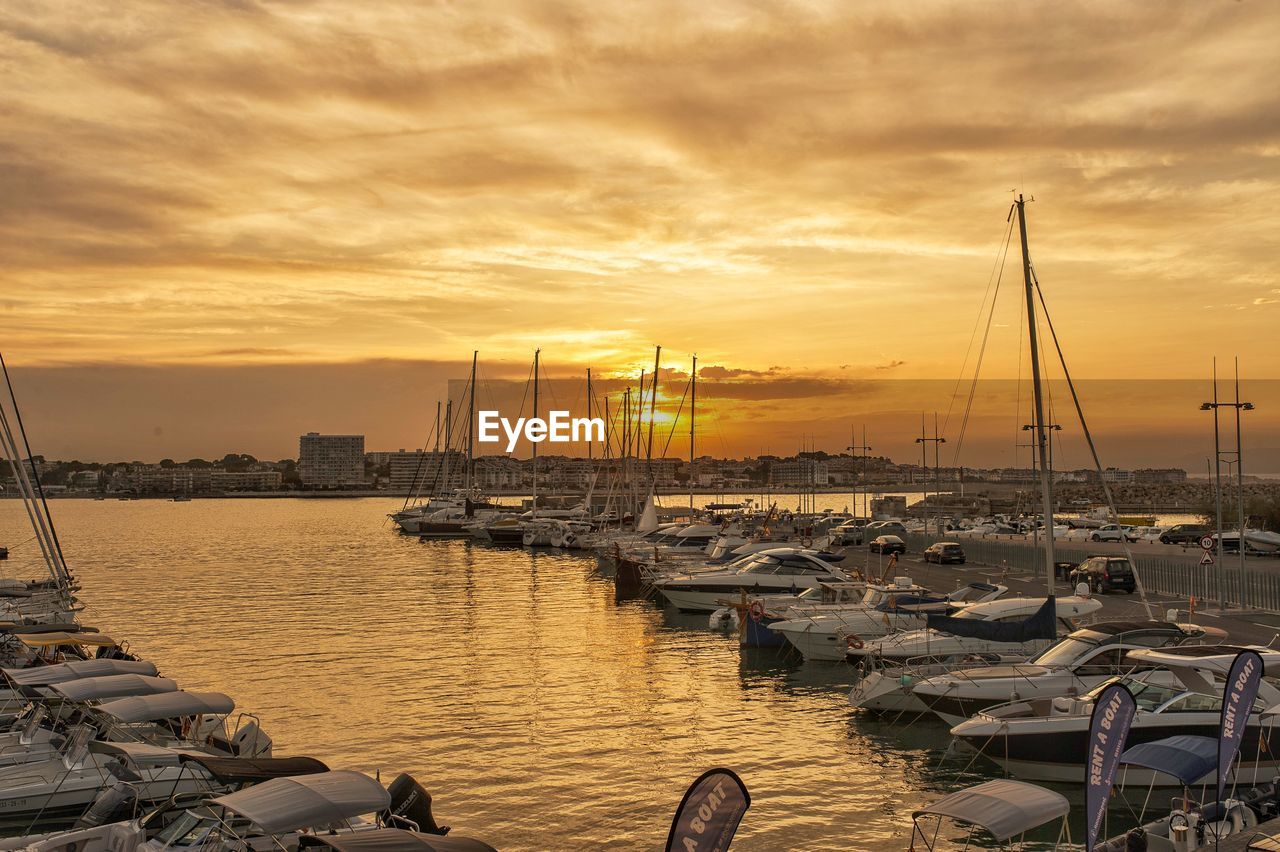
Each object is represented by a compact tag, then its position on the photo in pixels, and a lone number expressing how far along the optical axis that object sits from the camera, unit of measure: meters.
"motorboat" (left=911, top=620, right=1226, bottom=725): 22.88
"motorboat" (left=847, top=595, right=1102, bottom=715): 25.59
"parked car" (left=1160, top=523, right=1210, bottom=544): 75.00
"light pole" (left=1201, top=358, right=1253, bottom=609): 39.16
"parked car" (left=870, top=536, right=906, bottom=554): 69.31
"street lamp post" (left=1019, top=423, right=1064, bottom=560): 31.66
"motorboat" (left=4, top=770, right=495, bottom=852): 12.77
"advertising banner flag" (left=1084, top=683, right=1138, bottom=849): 13.90
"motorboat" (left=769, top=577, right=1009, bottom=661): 34.53
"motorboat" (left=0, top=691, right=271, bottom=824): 18.58
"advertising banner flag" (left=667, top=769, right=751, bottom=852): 11.52
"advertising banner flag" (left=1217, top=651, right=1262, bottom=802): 15.99
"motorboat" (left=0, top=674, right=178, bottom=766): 20.66
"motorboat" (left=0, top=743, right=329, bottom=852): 15.28
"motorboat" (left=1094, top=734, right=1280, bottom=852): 14.83
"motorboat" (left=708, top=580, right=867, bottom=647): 36.50
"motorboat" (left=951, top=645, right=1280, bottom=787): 19.23
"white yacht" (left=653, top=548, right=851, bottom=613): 45.19
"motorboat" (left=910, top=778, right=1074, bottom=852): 12.84
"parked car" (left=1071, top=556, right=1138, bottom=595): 46.28
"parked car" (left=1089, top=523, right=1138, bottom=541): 81.38
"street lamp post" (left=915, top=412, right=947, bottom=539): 114.85
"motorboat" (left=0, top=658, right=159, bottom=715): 22.94
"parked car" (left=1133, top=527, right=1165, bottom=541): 82.81
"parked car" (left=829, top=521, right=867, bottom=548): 82.44
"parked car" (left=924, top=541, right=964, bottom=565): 63.44
